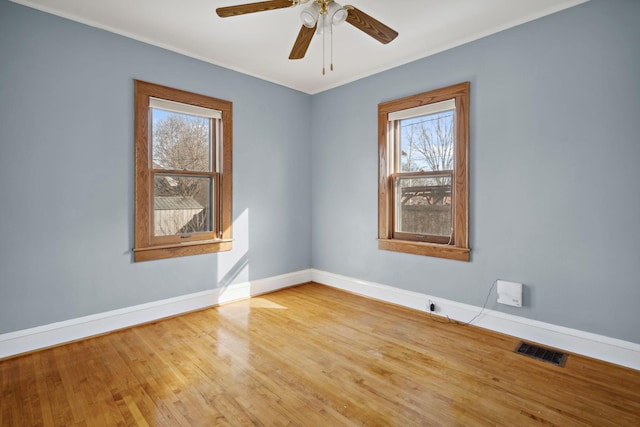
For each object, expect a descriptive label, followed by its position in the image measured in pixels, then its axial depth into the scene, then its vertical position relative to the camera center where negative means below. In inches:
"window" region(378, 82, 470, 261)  129.8 +17.0
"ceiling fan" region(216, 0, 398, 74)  83.7 +53.9
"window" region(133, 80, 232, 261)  128.4 +16.6
